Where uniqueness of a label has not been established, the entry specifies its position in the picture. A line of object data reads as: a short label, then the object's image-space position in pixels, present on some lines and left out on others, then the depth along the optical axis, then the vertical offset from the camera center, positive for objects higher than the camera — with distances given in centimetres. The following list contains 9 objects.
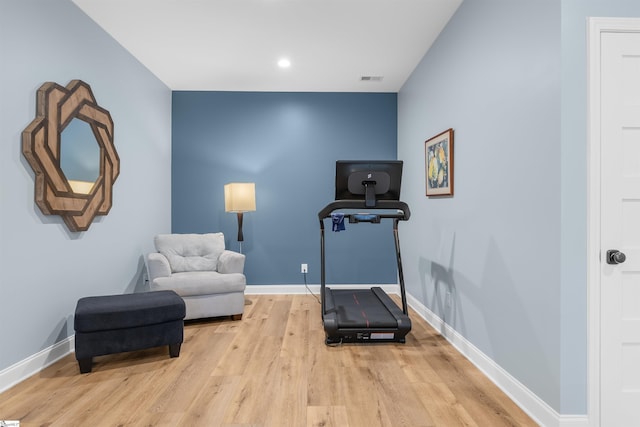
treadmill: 293 -6
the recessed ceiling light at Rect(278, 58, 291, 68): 381 +165
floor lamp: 427 +16
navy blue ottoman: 238 -82
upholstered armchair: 342 -67
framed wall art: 300 +42
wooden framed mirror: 240 +46
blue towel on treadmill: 333 -11
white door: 169 -2
